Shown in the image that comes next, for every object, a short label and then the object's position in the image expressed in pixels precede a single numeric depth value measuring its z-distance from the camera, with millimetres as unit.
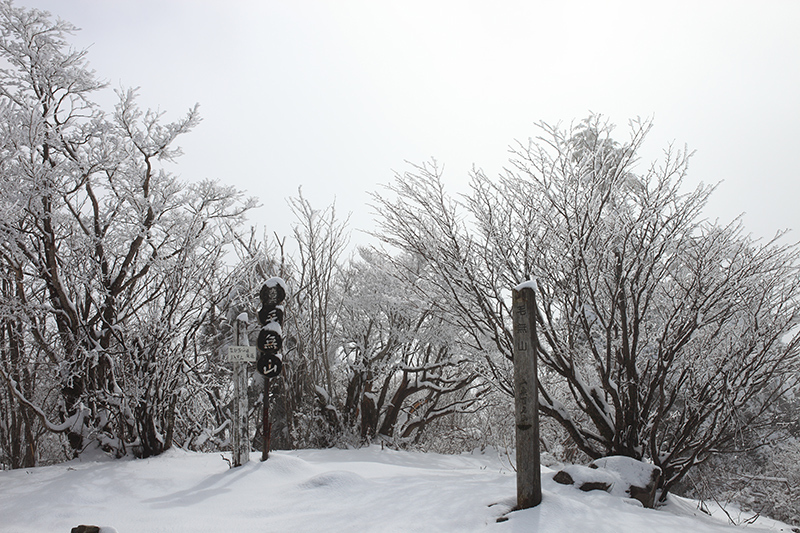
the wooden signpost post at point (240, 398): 5876
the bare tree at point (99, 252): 6293
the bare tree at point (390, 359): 10109
